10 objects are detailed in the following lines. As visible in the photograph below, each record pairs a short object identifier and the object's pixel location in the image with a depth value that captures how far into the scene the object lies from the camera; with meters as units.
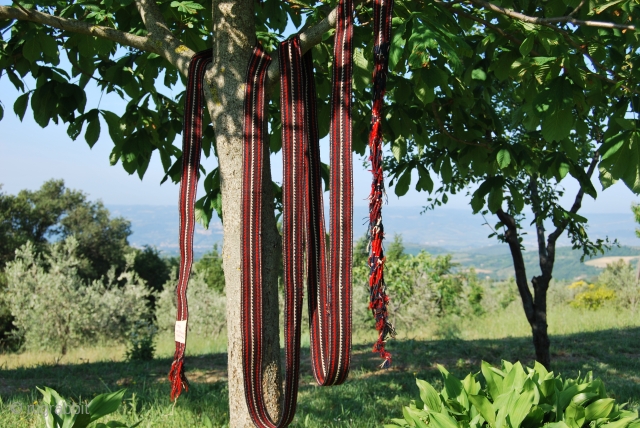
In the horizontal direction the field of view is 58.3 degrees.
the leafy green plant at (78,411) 2.24
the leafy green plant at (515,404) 2.12
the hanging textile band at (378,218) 1.84
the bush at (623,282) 16.62
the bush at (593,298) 18.64
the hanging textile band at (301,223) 1.88
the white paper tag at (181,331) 2.36
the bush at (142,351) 8.81
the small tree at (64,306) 14.78
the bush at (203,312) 19.14
